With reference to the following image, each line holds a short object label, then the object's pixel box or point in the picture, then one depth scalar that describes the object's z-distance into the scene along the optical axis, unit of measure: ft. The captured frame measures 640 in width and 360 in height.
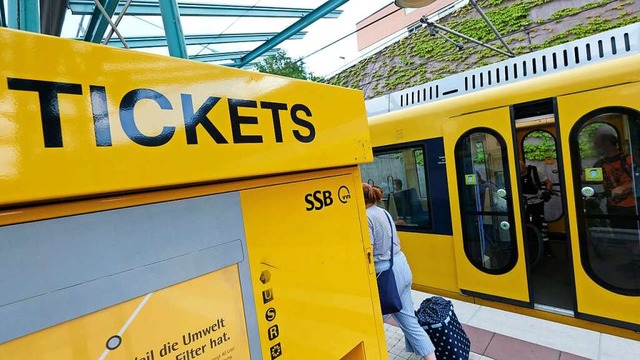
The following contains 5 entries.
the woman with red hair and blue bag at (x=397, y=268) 8.77
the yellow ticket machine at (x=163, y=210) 2.11
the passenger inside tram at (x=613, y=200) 9.63
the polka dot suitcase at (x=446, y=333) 9.07
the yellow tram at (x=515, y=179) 9.78
